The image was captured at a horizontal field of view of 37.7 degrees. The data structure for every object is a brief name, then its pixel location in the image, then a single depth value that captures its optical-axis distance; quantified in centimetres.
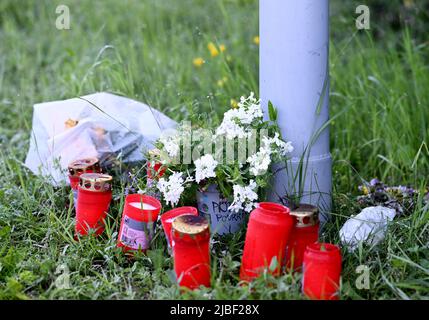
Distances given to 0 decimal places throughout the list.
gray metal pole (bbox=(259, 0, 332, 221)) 219
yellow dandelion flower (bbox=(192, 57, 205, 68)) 362
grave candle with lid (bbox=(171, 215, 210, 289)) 185
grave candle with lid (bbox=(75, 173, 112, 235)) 220
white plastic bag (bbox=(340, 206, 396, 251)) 211
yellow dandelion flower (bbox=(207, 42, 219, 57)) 346
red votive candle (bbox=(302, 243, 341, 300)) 179
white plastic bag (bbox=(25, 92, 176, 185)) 268
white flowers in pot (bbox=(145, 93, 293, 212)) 209
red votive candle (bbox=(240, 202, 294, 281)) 186
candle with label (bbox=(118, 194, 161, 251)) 208
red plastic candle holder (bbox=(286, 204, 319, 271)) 192
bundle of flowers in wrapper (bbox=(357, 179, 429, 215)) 244
